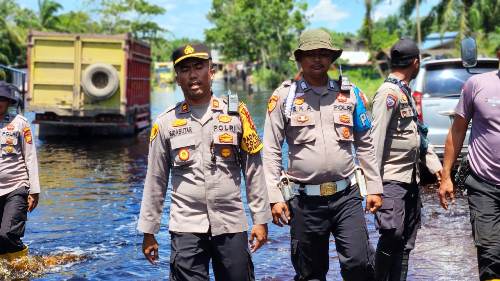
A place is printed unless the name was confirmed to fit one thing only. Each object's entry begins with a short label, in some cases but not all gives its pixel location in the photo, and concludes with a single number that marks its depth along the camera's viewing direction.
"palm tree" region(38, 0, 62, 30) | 61.72
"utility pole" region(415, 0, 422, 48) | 36.29
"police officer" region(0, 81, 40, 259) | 5.71
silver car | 9.09
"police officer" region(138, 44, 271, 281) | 3.71
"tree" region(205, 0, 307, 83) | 57.31
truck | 16.59
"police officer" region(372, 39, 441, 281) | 4.73
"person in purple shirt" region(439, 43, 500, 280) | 4.13
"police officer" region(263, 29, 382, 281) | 4.18
